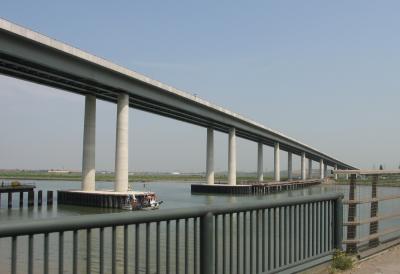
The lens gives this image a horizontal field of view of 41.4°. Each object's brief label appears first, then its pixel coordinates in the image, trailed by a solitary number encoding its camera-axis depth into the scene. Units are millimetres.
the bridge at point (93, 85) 41031
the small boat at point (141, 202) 48272
